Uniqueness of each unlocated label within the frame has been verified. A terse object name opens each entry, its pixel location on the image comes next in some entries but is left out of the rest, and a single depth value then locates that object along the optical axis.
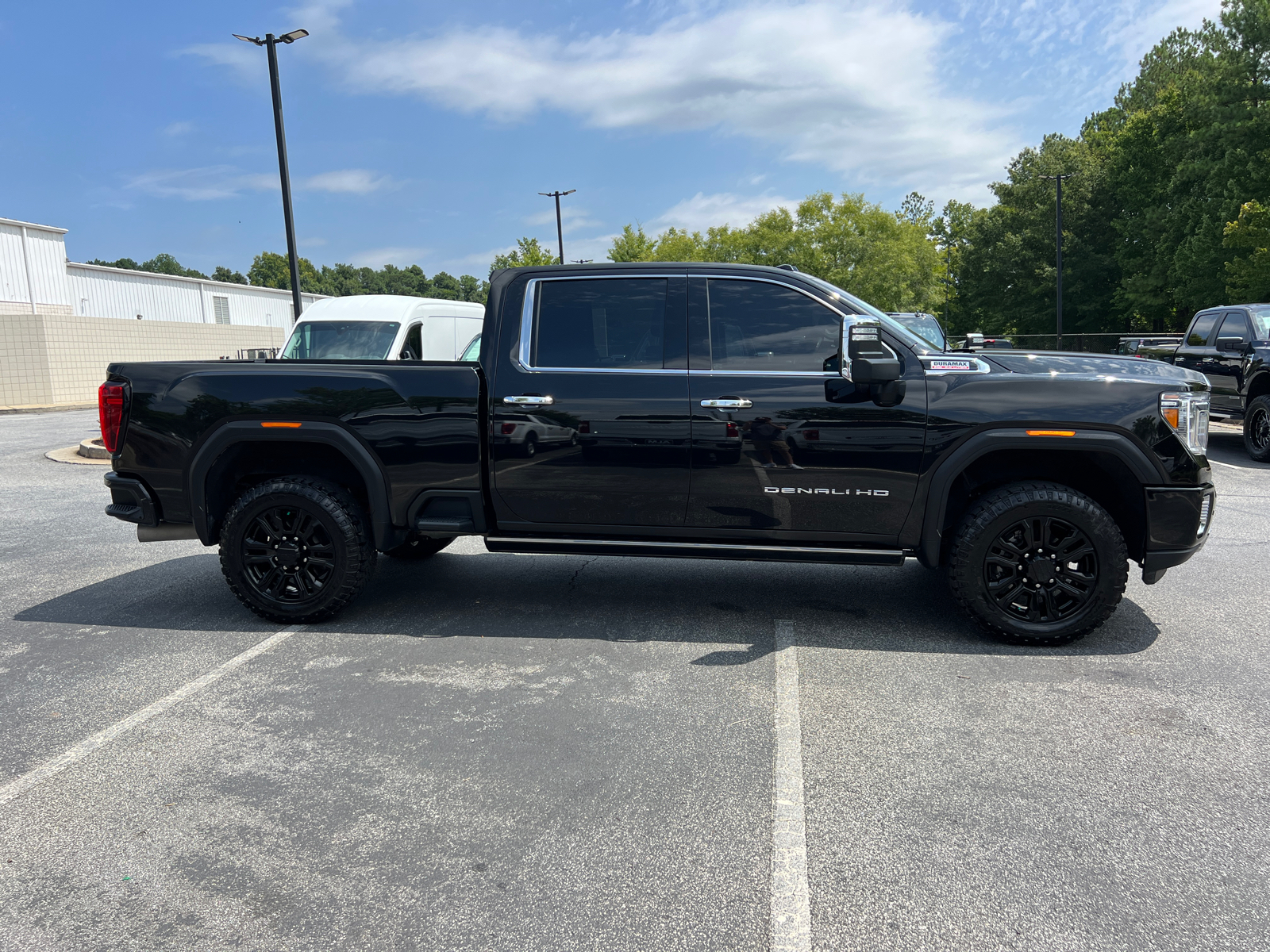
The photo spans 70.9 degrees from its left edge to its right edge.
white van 12.33
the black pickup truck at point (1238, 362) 11.33
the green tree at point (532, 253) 55.94
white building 34.50
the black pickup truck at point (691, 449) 4.58
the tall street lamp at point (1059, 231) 38.66
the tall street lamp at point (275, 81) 17.17
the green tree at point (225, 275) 137.75
